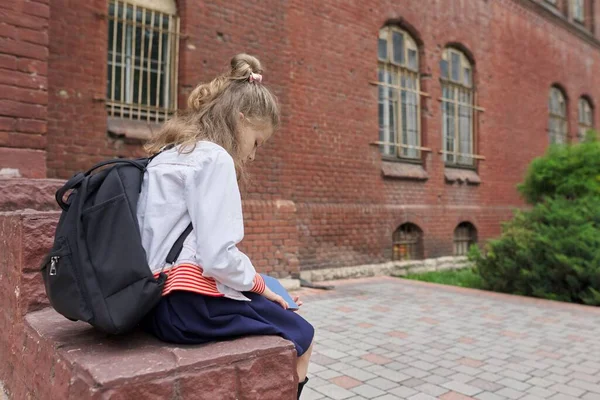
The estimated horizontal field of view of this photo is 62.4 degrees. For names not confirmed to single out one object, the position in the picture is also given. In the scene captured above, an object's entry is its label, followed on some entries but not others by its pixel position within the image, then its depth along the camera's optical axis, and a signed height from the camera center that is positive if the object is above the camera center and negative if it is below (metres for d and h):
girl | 1.59 -0.07
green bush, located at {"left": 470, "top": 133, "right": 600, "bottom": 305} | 6.46 -0.17
